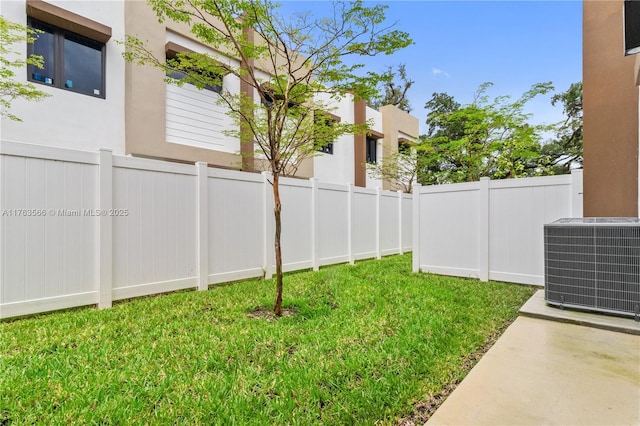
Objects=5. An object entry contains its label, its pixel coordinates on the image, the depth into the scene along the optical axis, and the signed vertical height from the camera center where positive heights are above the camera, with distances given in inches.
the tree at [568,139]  581.9 +146.3
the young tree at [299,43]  144.3 +87.9
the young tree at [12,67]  191.1 +98.1
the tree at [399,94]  876.5 +358.6
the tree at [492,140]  375.6 +100.0
